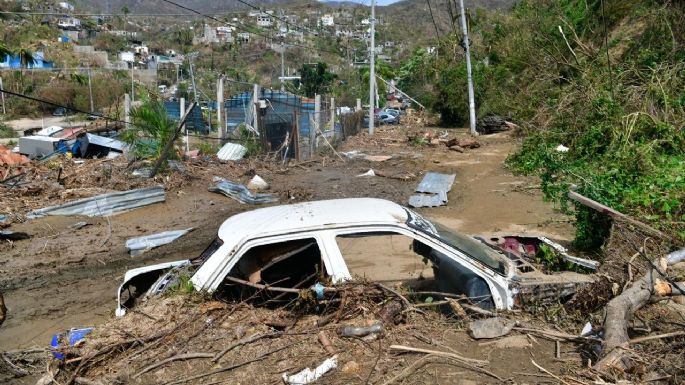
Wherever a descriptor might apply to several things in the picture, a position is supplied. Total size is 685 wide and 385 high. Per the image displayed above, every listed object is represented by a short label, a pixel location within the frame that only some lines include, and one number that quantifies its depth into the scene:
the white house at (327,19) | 173.04
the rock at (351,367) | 3.72
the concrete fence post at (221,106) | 18.98
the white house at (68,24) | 111.90
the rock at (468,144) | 22.19
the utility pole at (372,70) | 26.47
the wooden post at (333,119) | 23.78
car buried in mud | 4.49
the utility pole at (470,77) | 26.30
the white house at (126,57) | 62.39
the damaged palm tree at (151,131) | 14.43
